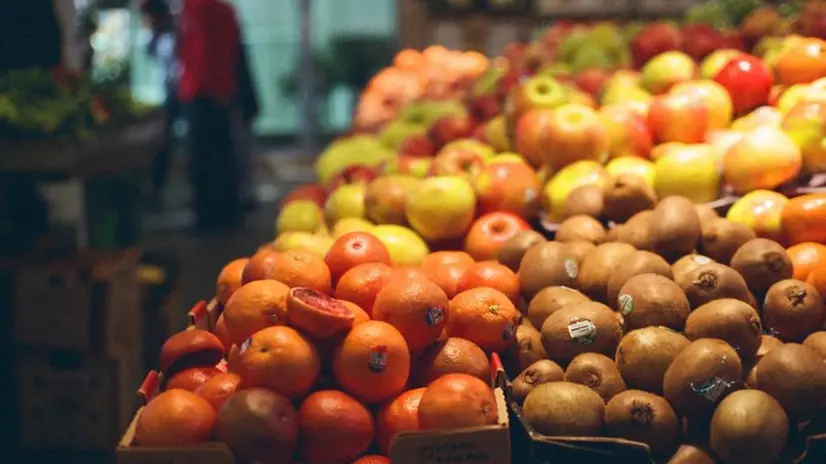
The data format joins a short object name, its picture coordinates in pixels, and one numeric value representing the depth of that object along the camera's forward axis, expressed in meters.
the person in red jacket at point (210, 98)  6.91
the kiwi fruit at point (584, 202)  2.34
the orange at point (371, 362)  1.62
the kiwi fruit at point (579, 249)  2.10
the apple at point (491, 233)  2.39
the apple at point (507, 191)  2.52
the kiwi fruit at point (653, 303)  1.82
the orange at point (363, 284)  1.84
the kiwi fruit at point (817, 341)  1.75
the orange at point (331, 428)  1.57
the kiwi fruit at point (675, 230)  2.05
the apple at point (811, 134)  2.38
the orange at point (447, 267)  2.09
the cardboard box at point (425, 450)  1.50
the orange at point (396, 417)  1.63
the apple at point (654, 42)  3.37
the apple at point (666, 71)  3.07
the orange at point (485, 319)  1.84
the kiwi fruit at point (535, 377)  1.79
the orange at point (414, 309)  1.73
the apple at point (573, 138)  2.61
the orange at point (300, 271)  1.84
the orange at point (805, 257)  2.01
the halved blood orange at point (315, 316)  1.64
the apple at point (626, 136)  2.68
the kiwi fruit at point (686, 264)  1.94
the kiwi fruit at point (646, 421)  1.64
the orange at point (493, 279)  2.03
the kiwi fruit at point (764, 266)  1.92
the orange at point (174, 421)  1.53
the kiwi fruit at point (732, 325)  1.74
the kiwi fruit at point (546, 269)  2.04
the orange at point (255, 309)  1.75
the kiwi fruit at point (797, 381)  1.65
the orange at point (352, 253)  1.97
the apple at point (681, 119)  2.68
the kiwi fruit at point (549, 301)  1.94
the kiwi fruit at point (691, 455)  1.63
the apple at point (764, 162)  2.34
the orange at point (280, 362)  1.58
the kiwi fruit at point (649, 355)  1.73
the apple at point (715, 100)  2.70
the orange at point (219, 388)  1.62
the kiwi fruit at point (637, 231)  2.12
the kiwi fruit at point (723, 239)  2.05
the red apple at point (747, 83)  2.81
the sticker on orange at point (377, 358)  1.62
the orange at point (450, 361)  1.74
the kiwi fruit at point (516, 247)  2.22
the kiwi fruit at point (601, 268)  2.01
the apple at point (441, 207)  2.42
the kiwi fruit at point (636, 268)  1.93
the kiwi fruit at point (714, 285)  1.85
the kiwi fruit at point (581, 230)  2.21
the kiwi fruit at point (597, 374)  1.74
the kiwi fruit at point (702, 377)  1.65
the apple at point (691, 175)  2.43
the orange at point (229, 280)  2.13
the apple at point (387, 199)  2.56
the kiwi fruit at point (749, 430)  1.58
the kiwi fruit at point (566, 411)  1.66
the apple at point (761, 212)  2.20
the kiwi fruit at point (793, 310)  1.83
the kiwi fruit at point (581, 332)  1.82
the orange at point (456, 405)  1.55
